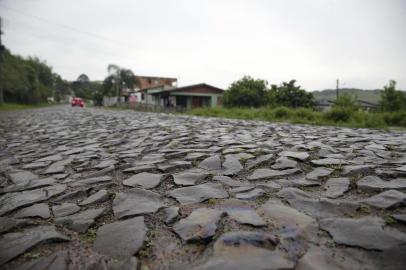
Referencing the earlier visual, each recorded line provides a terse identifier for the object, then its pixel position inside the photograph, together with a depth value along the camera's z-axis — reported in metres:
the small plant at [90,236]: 1.40
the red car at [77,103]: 36.68
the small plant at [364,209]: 1.59
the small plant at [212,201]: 1.79
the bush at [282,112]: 12.89
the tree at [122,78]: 44.43
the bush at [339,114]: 11.08
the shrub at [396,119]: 11.37
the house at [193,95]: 28.86
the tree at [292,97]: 26.95
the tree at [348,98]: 20.86
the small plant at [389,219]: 1.43
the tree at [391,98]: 31.77
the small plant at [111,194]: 1.99
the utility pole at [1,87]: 25.38
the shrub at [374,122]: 8.95
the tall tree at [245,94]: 27.69
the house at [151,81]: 53.32
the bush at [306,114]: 11.84
